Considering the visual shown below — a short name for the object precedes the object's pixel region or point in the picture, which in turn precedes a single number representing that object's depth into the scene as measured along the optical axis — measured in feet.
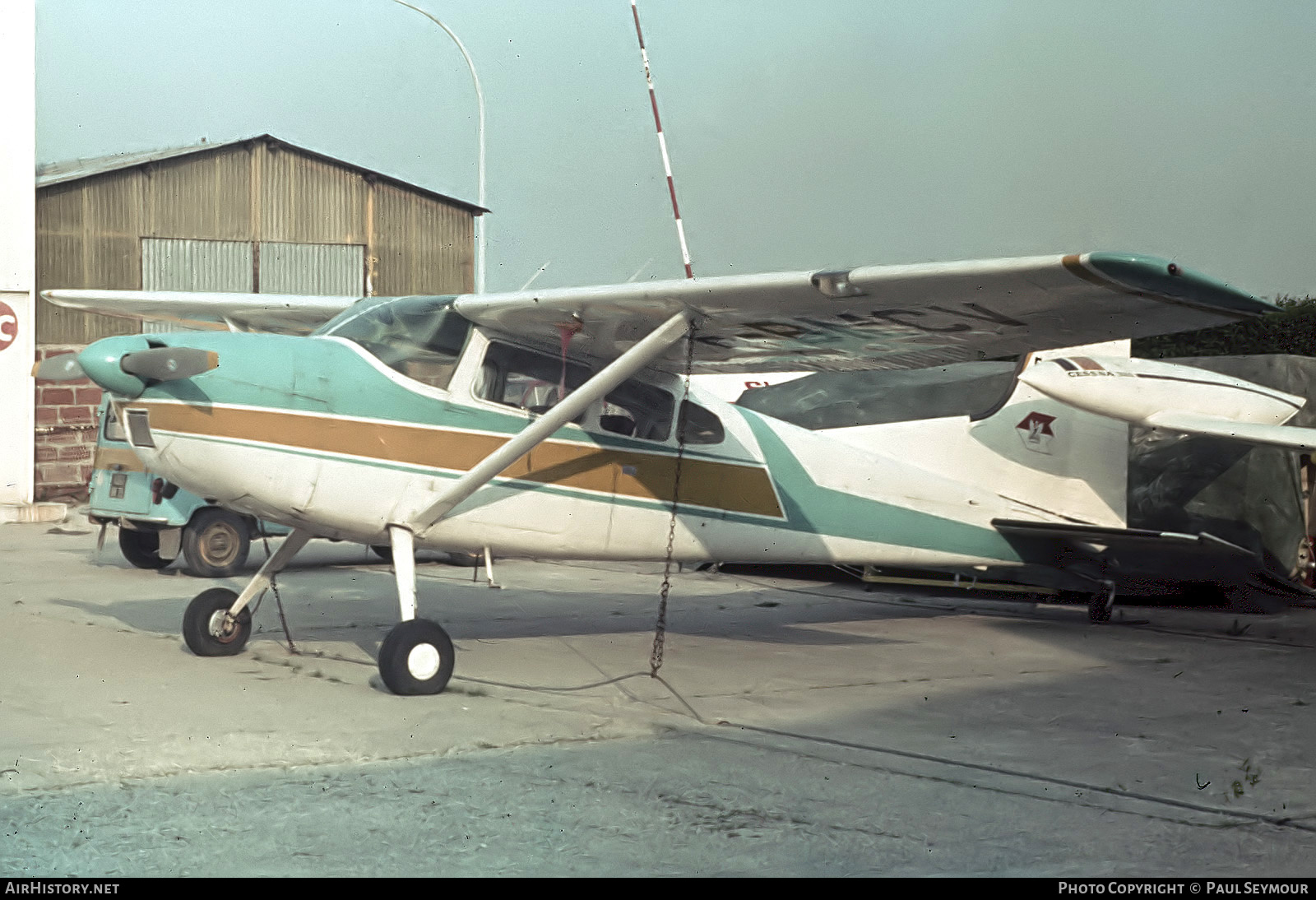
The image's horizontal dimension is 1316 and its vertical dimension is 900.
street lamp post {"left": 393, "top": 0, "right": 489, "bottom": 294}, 75.24
